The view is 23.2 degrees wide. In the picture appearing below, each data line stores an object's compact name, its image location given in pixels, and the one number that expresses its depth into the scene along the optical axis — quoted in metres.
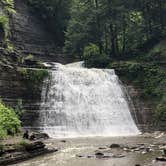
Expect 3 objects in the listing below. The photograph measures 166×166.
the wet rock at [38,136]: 24.83
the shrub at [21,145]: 19.60
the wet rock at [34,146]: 20.14
